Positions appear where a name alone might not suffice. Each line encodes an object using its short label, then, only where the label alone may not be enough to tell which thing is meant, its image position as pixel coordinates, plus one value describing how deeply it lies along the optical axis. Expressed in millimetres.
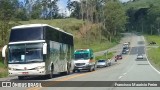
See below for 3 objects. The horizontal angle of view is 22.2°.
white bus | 27469
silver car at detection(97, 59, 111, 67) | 64750
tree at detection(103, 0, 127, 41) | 156500
